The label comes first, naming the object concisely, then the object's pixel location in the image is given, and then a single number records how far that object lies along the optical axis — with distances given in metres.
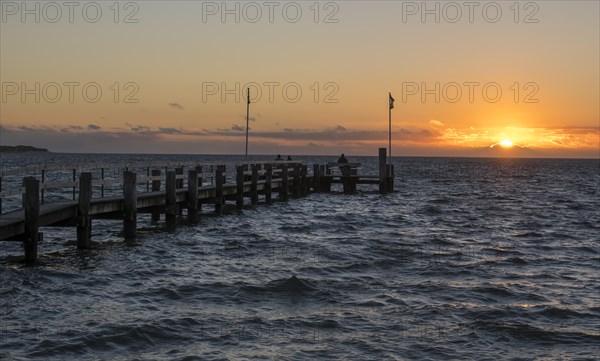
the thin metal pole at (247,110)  44.59
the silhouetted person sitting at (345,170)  44.41
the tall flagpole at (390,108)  46.42
